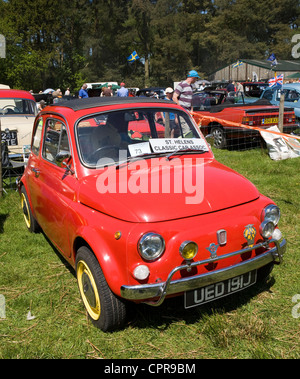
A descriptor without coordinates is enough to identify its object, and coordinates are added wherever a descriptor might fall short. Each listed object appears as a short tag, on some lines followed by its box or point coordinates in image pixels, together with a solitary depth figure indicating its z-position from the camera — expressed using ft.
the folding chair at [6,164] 23.84
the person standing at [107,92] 52.08
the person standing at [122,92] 54.70
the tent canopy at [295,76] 99.83
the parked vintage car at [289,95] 40.73
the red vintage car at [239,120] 31.32
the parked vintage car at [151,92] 78.36
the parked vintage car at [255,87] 57.62
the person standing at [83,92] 58.54
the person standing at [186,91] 28.62
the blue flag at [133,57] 134.75
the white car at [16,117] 29.01
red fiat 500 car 8.82
